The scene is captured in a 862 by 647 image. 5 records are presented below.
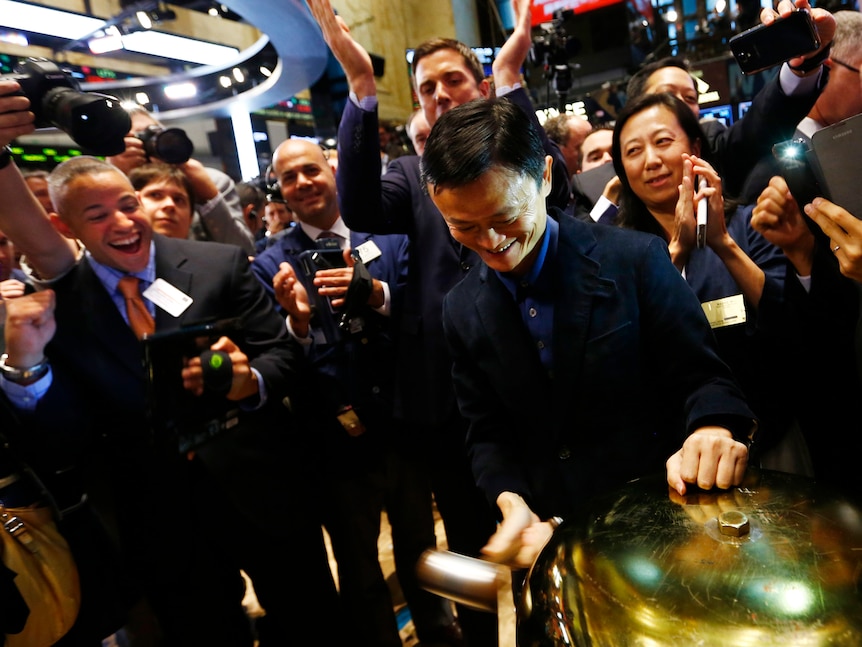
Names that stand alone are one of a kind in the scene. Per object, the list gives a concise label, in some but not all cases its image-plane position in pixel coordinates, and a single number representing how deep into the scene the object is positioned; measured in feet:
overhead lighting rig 16.97
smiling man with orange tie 5.24
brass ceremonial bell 1.76
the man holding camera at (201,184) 7.52
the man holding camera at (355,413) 6.57
